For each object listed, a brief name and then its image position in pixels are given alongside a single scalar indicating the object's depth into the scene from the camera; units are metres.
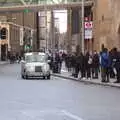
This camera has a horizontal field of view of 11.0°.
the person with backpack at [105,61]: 34.75
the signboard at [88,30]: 45.27
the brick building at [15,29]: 138.62
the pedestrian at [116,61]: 33.26
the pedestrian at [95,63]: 39.16
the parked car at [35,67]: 42.38
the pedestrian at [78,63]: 41.04
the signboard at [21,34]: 145.94
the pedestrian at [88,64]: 39.70
